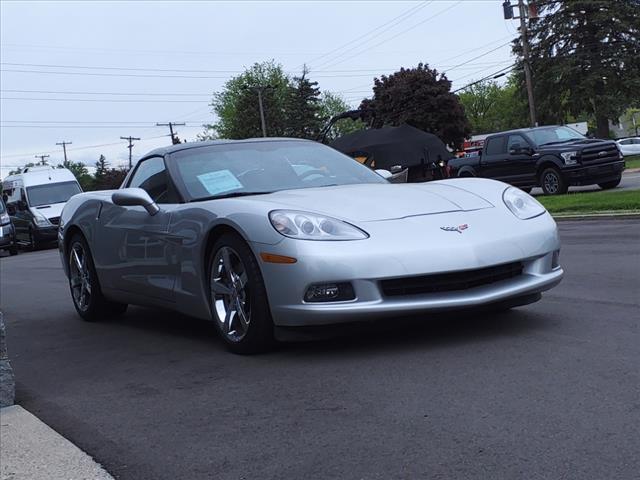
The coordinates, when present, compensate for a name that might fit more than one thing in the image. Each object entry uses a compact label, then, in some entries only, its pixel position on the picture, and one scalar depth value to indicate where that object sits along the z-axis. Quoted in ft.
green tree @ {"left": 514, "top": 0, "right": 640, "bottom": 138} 174.50
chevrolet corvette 13.97
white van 83.97
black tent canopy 67.92
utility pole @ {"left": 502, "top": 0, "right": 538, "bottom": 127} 134.00
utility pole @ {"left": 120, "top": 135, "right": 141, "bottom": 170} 312.09
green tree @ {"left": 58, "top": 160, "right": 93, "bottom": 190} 425.77
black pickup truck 59.16
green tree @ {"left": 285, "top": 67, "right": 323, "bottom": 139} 275.59
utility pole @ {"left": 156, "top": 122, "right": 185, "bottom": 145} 297.74
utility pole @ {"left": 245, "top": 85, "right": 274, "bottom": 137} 227.28
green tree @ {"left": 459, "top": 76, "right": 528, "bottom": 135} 328.00
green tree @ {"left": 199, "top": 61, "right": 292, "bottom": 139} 269.23
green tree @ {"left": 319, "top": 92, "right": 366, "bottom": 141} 331.98
